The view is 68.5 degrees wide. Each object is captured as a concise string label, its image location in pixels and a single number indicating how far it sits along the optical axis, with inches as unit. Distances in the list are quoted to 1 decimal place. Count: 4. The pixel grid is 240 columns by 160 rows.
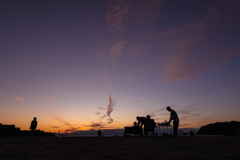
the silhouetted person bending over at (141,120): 533.8
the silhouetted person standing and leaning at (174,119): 441.4
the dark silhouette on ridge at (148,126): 527.7
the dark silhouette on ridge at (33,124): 595.8
